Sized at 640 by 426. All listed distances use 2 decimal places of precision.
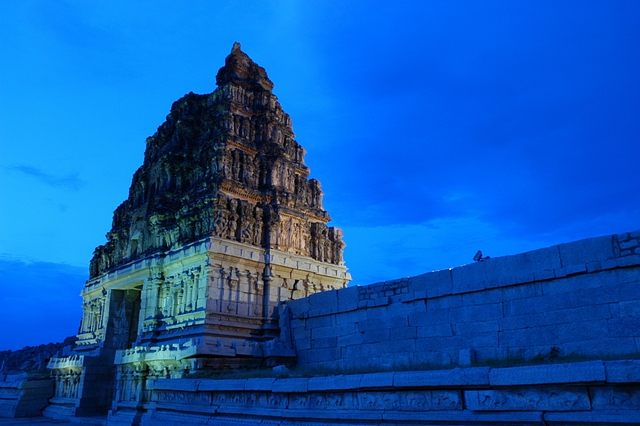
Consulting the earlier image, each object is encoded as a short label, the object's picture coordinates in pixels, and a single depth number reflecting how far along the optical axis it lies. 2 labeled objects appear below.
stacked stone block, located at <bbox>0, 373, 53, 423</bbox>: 25.77
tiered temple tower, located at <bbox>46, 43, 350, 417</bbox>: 19.31
